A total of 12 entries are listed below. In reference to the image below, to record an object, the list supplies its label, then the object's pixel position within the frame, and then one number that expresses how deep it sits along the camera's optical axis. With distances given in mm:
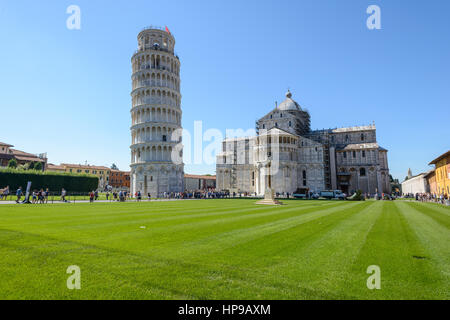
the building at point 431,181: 49638
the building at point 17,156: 68625
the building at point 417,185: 60250
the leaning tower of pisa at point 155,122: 55469
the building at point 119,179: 107625
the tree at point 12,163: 61734
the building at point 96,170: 97862
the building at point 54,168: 93706
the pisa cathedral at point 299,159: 63438
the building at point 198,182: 108812
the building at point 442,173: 39625
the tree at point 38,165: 66625
